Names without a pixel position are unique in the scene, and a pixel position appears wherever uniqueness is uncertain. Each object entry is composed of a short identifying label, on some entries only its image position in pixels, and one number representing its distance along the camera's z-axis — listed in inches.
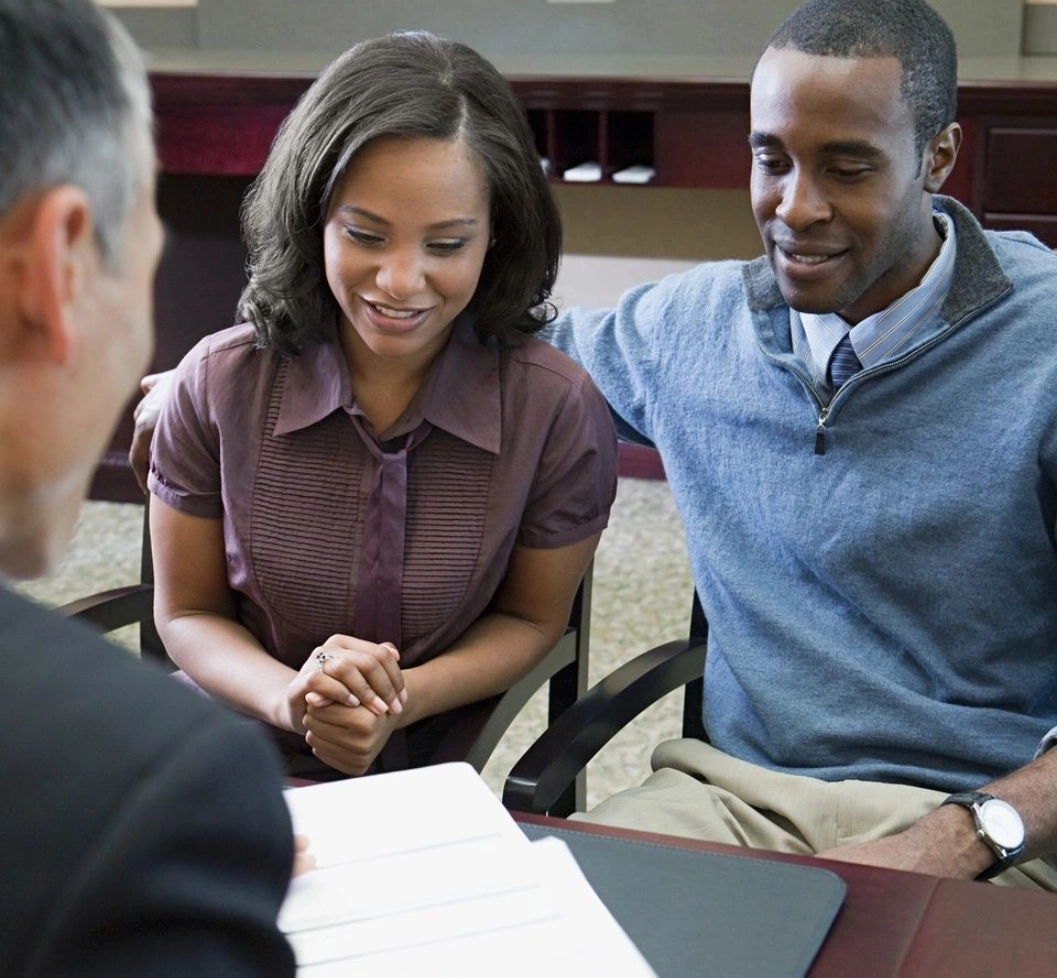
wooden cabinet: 139.4
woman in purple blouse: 87.8
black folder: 69.8
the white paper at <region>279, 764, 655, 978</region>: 67.5
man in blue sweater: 86.4
